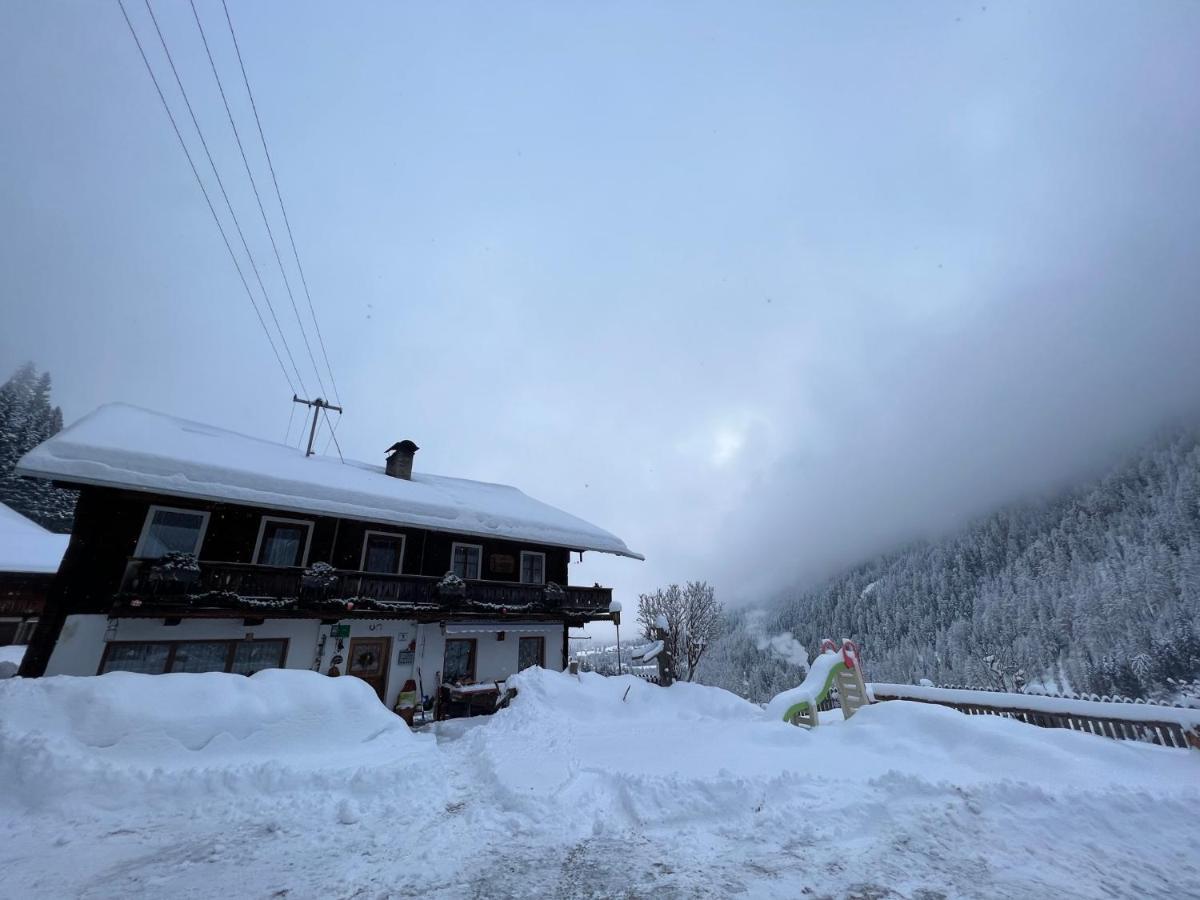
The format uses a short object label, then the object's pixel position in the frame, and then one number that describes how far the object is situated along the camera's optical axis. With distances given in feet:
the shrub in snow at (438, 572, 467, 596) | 54.03
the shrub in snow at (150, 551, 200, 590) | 38.99
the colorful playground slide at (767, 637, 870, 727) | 45.51
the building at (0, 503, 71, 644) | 63.62
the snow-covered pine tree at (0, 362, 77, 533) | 127.22
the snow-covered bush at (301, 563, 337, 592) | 45.93
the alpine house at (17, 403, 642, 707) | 39.45
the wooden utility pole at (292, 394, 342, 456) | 67.27
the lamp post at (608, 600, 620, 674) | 67.05
